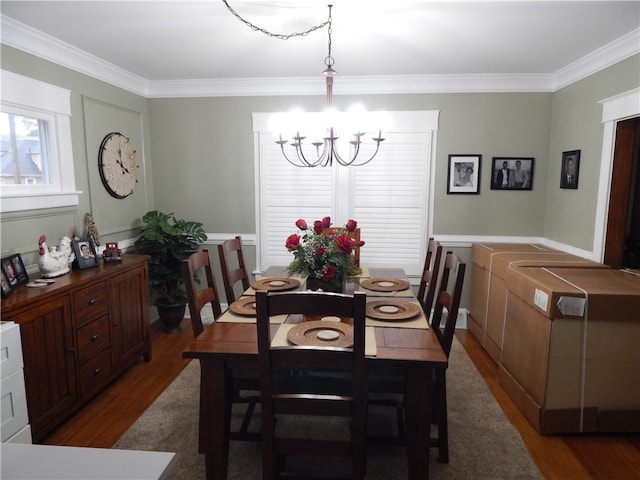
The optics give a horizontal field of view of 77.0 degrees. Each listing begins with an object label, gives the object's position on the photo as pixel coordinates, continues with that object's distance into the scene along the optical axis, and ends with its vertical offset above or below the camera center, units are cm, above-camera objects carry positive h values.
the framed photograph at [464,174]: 386 +16
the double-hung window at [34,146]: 257 +29
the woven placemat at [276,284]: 258 -62
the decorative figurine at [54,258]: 254 -46
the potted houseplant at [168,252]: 376 -60
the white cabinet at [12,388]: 196 -100
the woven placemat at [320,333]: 174 -66
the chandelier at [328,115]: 236 +44
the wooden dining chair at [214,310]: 210 -69
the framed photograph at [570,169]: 329 +18
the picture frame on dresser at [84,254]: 283 -47
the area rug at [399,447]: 209 -145
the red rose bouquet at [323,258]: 229 -39
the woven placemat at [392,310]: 211 -66
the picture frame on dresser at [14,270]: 229 -48
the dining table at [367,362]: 173 -72
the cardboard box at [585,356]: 228 -95
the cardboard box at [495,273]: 310 -72
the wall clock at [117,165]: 343 +21
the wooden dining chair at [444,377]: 206 -97
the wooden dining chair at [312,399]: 144 -80
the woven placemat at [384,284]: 261 -63
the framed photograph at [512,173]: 382 +17
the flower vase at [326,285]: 235 -56
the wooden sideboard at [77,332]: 218 -92
